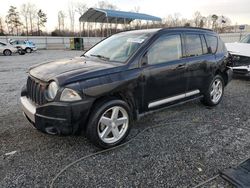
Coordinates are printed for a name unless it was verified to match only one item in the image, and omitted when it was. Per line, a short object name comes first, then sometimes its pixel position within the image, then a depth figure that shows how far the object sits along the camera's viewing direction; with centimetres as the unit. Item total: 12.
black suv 305
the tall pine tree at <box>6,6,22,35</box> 6248
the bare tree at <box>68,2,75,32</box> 6700
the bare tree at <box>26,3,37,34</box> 6912
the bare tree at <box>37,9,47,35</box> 6888
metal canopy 2817
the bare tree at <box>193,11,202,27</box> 6031
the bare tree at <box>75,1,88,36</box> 6143
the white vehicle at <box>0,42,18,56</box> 2297
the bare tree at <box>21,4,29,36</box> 6831
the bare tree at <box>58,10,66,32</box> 7106
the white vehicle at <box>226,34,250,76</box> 797
